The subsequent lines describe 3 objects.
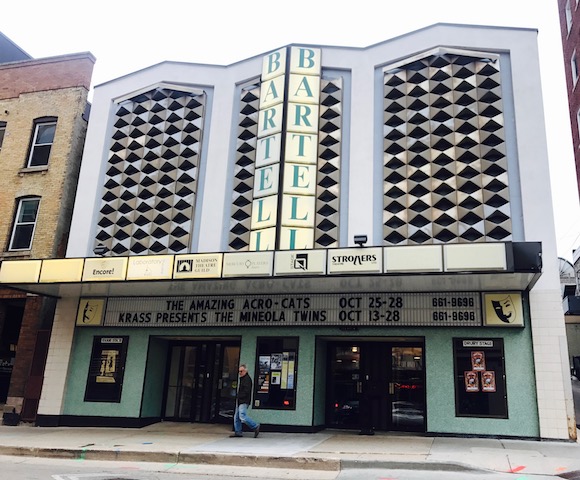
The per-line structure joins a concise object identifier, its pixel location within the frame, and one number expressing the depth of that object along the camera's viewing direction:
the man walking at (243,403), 12.97
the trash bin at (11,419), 16.03
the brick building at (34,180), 17.45
